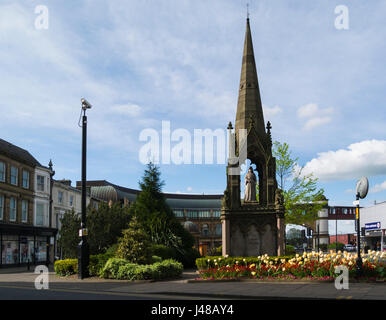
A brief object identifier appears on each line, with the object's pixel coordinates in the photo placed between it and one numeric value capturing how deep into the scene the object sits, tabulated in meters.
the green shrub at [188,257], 31.19
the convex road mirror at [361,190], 18.89
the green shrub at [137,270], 19.88
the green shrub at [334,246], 88.62
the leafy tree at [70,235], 26.20
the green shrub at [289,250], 37.44
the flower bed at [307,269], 17.58
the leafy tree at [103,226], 26.75
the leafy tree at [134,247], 21.81
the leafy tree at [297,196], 46.56
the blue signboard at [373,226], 81.69
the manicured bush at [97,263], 21.69
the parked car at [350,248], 76.91
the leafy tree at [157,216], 30.78
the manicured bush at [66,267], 23.06
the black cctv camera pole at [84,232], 20.91
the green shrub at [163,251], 27.76
